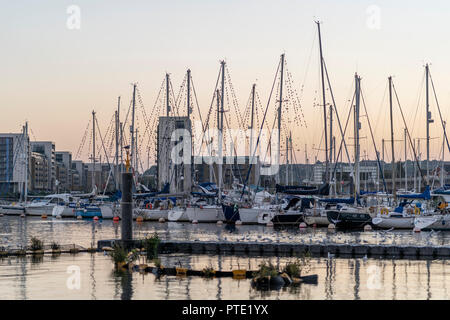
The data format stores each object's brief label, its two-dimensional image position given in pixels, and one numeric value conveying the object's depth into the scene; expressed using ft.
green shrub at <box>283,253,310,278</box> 112.78
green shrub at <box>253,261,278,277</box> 109.50
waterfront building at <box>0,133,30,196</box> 434.88
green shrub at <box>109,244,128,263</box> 131.44
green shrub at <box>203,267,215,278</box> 118.06
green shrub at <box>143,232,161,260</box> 143.54
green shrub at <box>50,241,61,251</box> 154.51
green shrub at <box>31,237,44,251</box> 152.57
